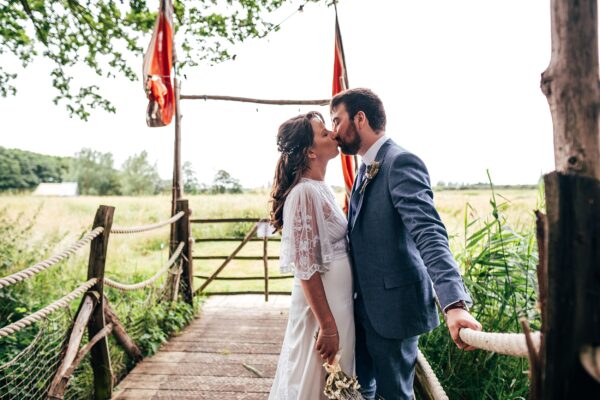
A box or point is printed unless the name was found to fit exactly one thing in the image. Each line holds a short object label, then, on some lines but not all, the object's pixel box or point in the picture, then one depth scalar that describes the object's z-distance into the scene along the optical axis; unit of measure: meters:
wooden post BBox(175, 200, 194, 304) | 4.57
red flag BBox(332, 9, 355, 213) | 4.17
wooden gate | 5.36
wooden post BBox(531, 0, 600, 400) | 0.61
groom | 1.50
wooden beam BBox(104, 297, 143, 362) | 2.82
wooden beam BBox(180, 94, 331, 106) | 4.53
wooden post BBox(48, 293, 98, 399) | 2.22
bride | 1.68
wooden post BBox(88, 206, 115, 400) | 2.55
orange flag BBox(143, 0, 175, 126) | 3.59
